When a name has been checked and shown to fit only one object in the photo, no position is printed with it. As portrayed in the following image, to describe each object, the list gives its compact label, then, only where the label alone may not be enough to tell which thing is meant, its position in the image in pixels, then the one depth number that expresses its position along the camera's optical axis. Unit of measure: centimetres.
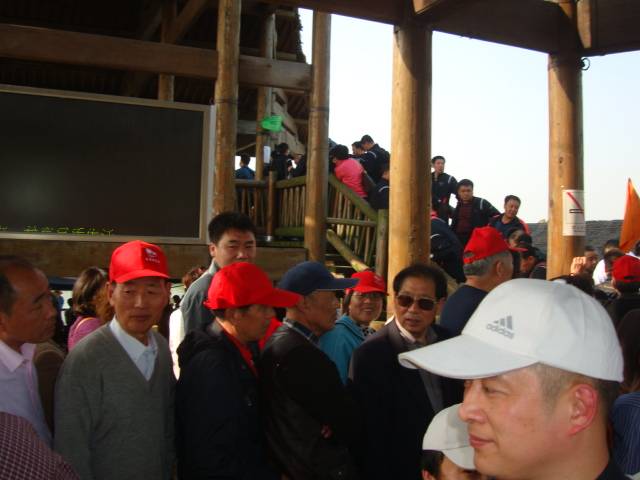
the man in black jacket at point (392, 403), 258
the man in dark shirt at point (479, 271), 333
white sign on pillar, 484
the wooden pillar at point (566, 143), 486
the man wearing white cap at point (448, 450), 164
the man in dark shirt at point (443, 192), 894
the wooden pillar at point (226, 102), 811
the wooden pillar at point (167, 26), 1093
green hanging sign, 1188
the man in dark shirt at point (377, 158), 975
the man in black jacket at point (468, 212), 822
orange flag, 649
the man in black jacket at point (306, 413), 230
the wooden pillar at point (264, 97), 1233
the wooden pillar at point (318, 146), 860
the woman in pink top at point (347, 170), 906
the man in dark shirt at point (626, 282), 400
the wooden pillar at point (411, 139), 465
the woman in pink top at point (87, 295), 357
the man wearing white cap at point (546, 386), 105
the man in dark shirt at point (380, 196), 827
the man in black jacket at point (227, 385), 226
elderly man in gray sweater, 214
